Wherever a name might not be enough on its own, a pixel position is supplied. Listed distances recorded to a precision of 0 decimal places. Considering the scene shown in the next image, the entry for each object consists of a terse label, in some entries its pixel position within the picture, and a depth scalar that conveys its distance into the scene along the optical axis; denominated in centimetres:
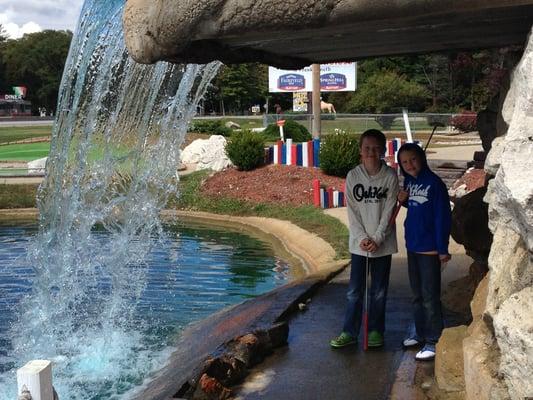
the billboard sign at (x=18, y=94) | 7362
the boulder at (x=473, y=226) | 609
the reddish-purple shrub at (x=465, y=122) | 2803
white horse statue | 4194
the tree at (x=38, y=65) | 7262
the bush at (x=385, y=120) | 3067
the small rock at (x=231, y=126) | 3438
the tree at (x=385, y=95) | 4694
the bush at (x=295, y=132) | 2690
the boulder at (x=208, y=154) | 2031
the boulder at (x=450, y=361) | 399
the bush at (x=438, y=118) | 3052
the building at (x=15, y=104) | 7456
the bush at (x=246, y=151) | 1877
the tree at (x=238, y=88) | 5981
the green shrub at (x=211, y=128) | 3061
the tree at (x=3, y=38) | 8581
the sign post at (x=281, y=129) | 2338
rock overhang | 334
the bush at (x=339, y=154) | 1766
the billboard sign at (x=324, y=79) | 3644
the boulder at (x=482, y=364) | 296
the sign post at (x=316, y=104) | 2152
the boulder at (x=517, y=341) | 257
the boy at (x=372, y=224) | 497
